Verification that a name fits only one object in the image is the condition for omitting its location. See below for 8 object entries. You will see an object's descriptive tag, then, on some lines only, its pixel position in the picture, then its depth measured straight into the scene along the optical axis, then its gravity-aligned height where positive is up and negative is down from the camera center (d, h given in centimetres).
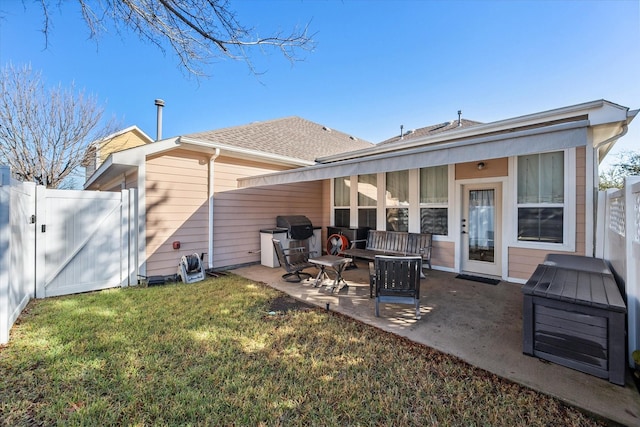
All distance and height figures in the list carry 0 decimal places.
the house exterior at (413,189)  455 +61
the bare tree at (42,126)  998 +364
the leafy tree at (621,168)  1461 +276
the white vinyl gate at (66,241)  393 -57
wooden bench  659 -84
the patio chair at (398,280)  391 -100
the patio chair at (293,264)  582 -119
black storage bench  243 -108
